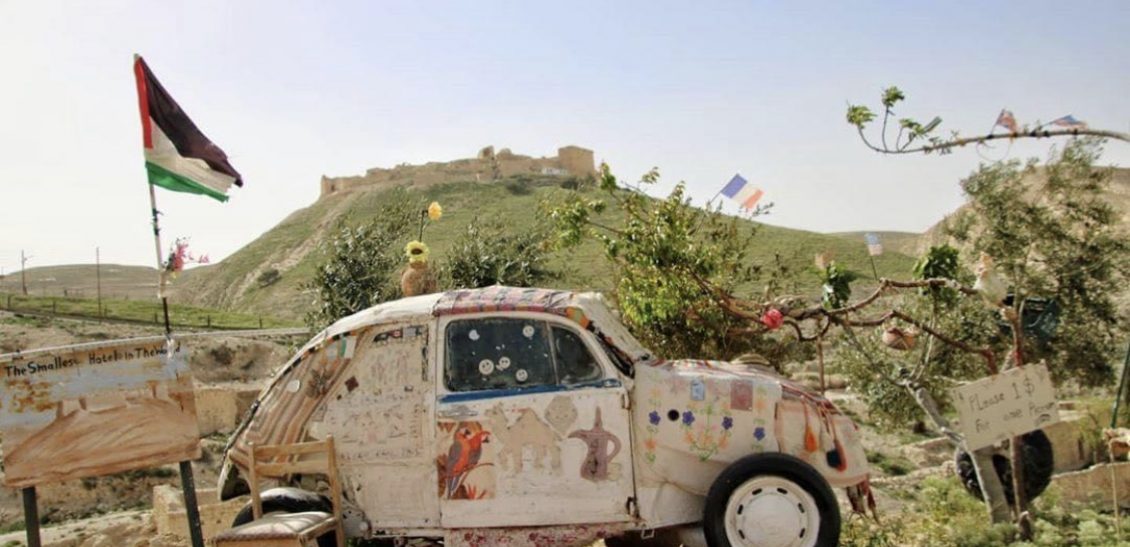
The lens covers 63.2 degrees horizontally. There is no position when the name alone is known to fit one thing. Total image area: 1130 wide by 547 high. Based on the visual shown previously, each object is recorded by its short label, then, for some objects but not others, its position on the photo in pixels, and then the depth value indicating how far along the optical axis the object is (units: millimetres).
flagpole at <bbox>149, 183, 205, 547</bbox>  5801
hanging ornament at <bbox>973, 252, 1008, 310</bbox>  5680
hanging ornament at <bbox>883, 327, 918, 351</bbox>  6426
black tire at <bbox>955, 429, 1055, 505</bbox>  6457
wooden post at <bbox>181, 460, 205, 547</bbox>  5805
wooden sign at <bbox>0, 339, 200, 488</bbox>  5473
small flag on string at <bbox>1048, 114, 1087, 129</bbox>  5121
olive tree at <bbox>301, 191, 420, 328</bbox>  17016
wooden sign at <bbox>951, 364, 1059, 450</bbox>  5621
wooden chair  4918
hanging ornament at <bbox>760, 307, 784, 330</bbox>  6500
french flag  8445
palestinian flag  6262
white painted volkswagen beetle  5148
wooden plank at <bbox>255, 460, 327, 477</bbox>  5342
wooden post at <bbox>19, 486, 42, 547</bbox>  5562
